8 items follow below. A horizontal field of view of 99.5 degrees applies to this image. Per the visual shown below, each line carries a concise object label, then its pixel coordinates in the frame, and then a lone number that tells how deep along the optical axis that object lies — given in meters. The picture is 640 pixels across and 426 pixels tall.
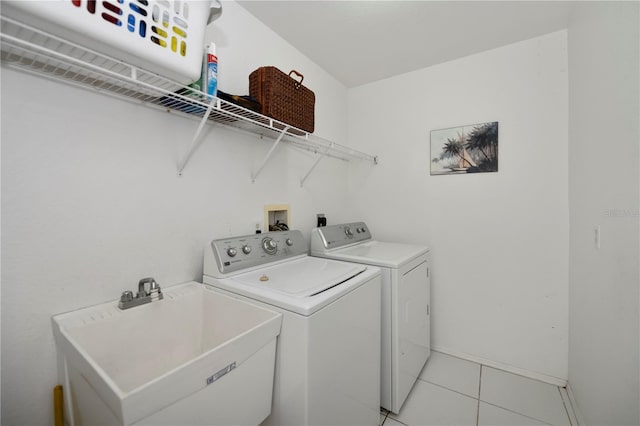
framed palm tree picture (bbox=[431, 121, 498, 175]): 2.11
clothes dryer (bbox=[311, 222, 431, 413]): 1.60
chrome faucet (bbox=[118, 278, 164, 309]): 1.10
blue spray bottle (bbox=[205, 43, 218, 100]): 1.20
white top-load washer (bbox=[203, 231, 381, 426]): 1.03
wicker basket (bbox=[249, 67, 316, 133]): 1.46
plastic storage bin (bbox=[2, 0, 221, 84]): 0.76
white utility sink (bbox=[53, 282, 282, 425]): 0.69
